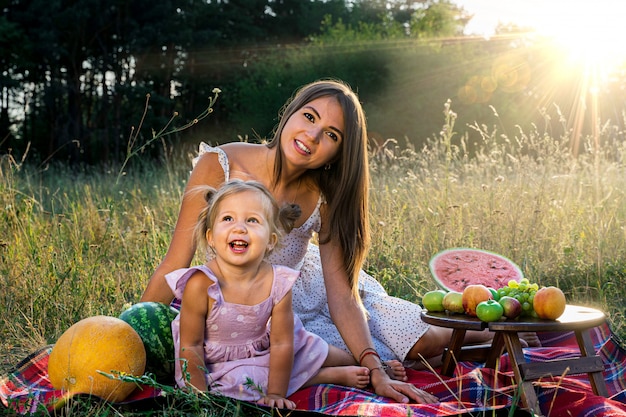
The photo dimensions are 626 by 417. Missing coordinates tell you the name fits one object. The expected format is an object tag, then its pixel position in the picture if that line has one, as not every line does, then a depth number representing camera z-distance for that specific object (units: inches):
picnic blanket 122.6
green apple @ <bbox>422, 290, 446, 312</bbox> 140.3
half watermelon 183.3
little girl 128.3
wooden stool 123.1
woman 152.6
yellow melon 129.3
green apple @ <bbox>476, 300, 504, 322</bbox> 125.1
